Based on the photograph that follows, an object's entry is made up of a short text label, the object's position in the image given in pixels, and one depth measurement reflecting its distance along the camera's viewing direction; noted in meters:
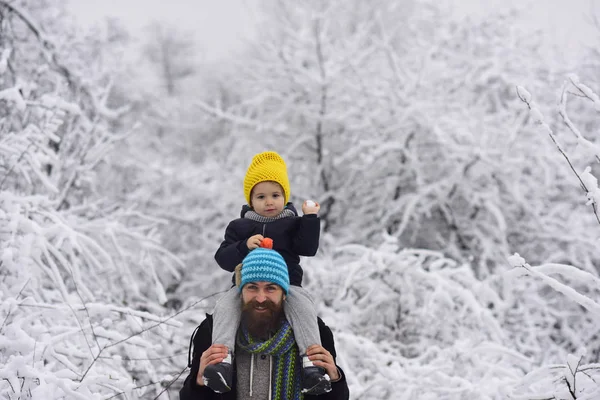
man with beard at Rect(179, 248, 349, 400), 8.44
